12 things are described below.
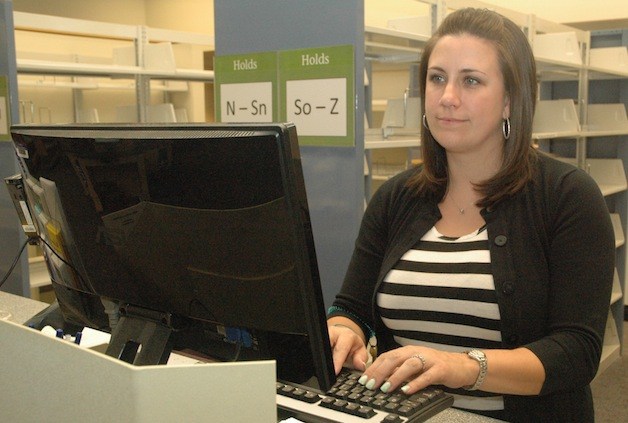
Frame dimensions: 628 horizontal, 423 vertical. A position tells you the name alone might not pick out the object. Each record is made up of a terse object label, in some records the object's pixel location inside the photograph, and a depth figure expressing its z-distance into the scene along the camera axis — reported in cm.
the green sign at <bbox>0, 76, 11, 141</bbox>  271
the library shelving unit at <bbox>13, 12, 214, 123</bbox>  362
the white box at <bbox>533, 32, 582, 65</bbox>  355
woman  120
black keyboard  89
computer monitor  76
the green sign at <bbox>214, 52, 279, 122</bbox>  248
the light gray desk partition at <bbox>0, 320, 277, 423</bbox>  57
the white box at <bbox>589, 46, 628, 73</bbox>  419
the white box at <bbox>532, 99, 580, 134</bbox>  372
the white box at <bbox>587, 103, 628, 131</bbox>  416
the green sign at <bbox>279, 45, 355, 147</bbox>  224
